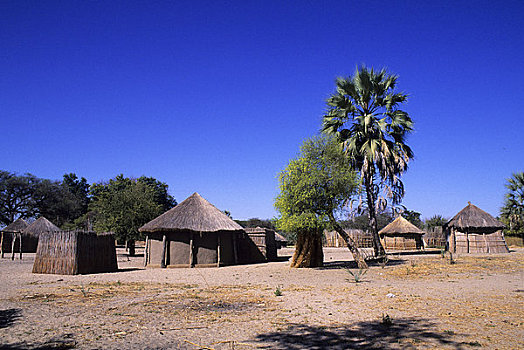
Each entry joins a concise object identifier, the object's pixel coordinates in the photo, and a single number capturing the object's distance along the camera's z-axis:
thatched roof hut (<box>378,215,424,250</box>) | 37.00
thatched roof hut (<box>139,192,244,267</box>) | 22.31
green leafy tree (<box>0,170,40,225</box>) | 54.56
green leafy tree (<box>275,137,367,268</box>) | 18.61
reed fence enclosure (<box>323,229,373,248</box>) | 45.59
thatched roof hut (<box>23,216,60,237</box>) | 35.84
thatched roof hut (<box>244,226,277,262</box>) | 26.98
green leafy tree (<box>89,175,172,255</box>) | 31.38
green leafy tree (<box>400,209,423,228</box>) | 70.53
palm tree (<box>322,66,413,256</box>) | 22.95
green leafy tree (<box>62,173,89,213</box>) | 78.69
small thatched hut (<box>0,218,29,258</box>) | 36.56
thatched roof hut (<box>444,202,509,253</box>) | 30.83
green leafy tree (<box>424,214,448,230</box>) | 58.47
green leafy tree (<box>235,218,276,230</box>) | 73.81
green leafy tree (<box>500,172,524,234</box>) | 34.86
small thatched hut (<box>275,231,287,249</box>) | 44.49
